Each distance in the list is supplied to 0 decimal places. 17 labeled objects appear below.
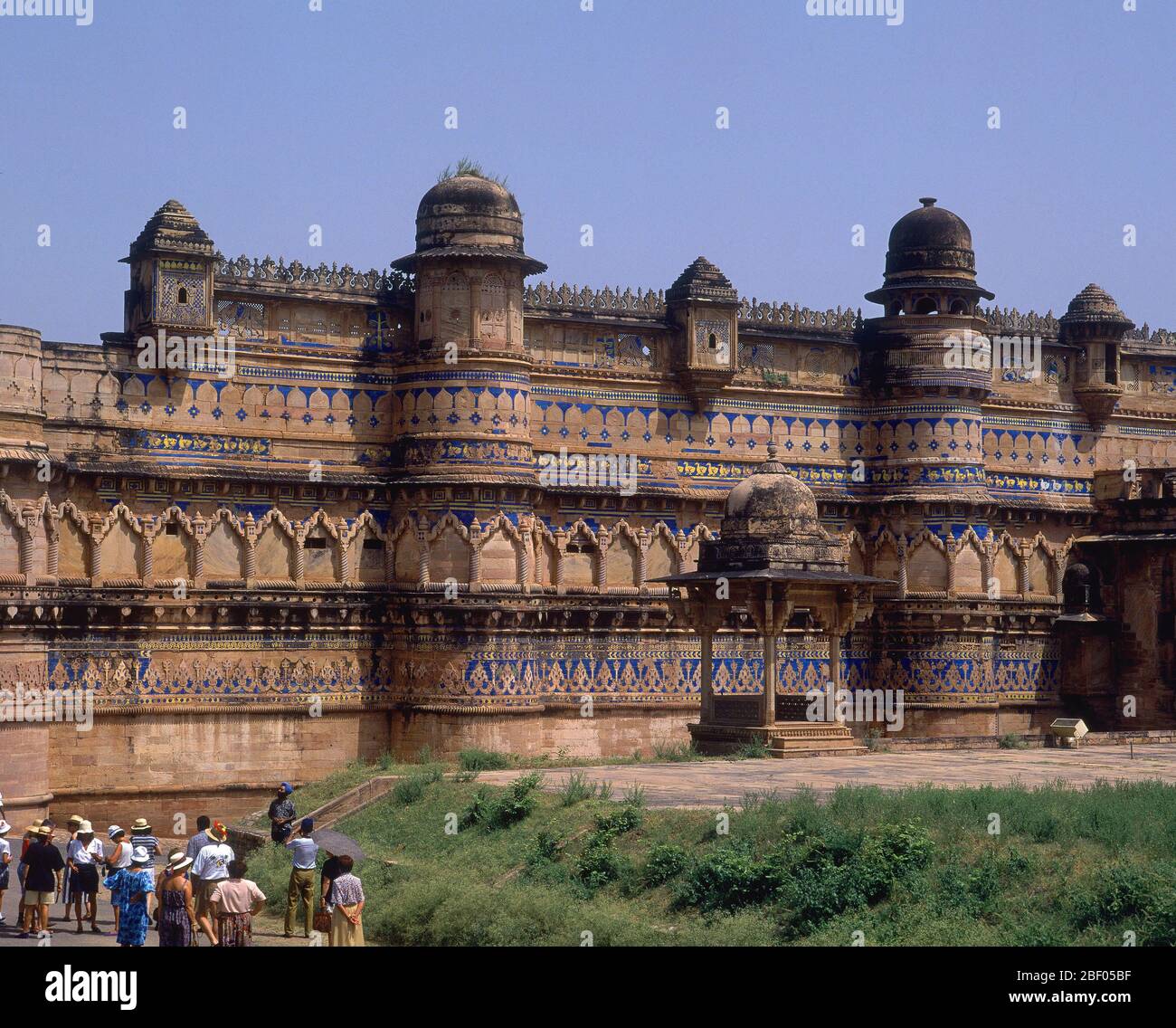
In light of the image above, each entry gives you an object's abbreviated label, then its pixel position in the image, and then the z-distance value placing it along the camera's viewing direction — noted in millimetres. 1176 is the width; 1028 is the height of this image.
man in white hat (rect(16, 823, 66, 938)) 23750
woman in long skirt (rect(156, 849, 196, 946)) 21359
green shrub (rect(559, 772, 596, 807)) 27781
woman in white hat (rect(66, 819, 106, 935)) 24609
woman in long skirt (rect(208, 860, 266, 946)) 20766
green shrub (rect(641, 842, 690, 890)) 24214
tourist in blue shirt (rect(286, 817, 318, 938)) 23781
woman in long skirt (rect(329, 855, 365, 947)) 20578
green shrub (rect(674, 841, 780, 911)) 23188
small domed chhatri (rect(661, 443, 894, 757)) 33969
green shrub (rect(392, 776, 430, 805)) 29875
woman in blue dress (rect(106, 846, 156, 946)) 22219
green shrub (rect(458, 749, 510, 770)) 34094
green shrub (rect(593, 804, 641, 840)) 25672
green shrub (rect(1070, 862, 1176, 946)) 20422
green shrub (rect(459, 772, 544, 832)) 27672
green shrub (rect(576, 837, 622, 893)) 24641
